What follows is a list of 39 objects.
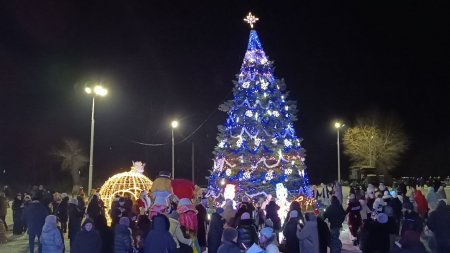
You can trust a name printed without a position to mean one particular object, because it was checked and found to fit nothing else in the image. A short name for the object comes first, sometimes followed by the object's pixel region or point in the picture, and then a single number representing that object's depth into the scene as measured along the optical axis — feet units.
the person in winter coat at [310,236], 31.99
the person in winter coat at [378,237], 31.78
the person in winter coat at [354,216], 50.47
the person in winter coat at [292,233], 34.32
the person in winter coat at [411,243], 21.56
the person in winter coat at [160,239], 26.25
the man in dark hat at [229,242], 21.31
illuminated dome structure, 66.54
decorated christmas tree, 73.82
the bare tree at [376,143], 192.65
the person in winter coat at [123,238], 32.68
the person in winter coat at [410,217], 32.48
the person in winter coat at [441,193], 56.05
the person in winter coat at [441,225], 33.55
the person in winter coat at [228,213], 38.30
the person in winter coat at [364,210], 53.10
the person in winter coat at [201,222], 42.19
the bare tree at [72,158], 174.67
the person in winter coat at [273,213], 48.75
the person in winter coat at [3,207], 61.09
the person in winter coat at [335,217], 41.19
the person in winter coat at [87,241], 29.91
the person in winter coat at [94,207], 49.29
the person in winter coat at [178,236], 30.66
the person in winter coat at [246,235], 27.05
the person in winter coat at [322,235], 34.09
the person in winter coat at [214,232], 35.73
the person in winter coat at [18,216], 65.00
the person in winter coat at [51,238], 33.09
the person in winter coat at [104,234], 34.22
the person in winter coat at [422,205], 60.44
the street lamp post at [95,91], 68.39
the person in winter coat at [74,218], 45.03
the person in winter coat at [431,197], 54.95
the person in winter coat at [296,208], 35.50
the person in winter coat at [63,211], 58.13
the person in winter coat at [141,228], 36.47
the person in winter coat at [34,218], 43.88
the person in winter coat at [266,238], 21.87
